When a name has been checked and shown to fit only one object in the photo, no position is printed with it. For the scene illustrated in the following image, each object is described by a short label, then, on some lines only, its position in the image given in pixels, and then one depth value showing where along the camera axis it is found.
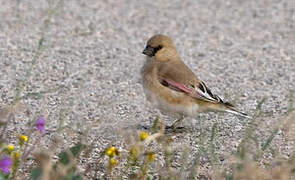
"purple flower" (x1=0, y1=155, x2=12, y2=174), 6.84
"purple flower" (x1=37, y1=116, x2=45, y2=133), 7.19
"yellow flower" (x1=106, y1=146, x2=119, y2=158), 7.28
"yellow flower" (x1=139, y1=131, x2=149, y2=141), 7.16
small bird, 10.79
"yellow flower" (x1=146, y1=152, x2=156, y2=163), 7.28
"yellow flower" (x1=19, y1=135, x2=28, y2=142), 7.34
